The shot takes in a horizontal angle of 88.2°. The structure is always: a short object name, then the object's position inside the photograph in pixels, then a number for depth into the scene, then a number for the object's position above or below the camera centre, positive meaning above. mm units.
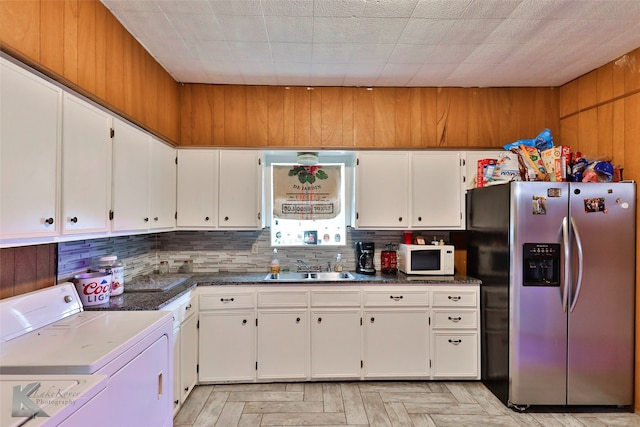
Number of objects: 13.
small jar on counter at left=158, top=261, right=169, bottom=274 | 3059 -476
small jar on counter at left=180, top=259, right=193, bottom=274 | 3133 -487
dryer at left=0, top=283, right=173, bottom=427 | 1174 -518
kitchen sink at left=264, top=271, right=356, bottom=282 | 2773 -552
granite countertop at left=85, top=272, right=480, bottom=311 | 2238 -538
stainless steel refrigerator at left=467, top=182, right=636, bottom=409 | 2375 -545
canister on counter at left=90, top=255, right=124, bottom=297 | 2158 -351
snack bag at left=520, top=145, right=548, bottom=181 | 2551 +438
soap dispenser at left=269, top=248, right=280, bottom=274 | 3129 -483
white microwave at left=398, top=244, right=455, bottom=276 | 2955 -383
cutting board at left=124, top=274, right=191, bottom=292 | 2318 -517
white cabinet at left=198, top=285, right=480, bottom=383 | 2707 -970
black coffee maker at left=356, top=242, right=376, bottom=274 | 3111 -392
